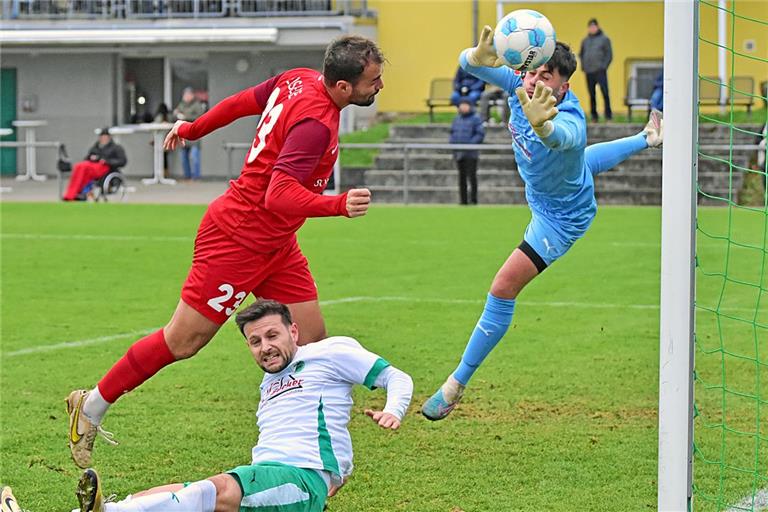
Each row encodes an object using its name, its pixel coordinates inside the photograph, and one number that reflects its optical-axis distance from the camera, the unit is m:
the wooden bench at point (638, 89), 30.06
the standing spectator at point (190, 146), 29.48
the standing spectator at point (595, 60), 25.41
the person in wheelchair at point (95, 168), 23.50
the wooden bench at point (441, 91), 29.33
